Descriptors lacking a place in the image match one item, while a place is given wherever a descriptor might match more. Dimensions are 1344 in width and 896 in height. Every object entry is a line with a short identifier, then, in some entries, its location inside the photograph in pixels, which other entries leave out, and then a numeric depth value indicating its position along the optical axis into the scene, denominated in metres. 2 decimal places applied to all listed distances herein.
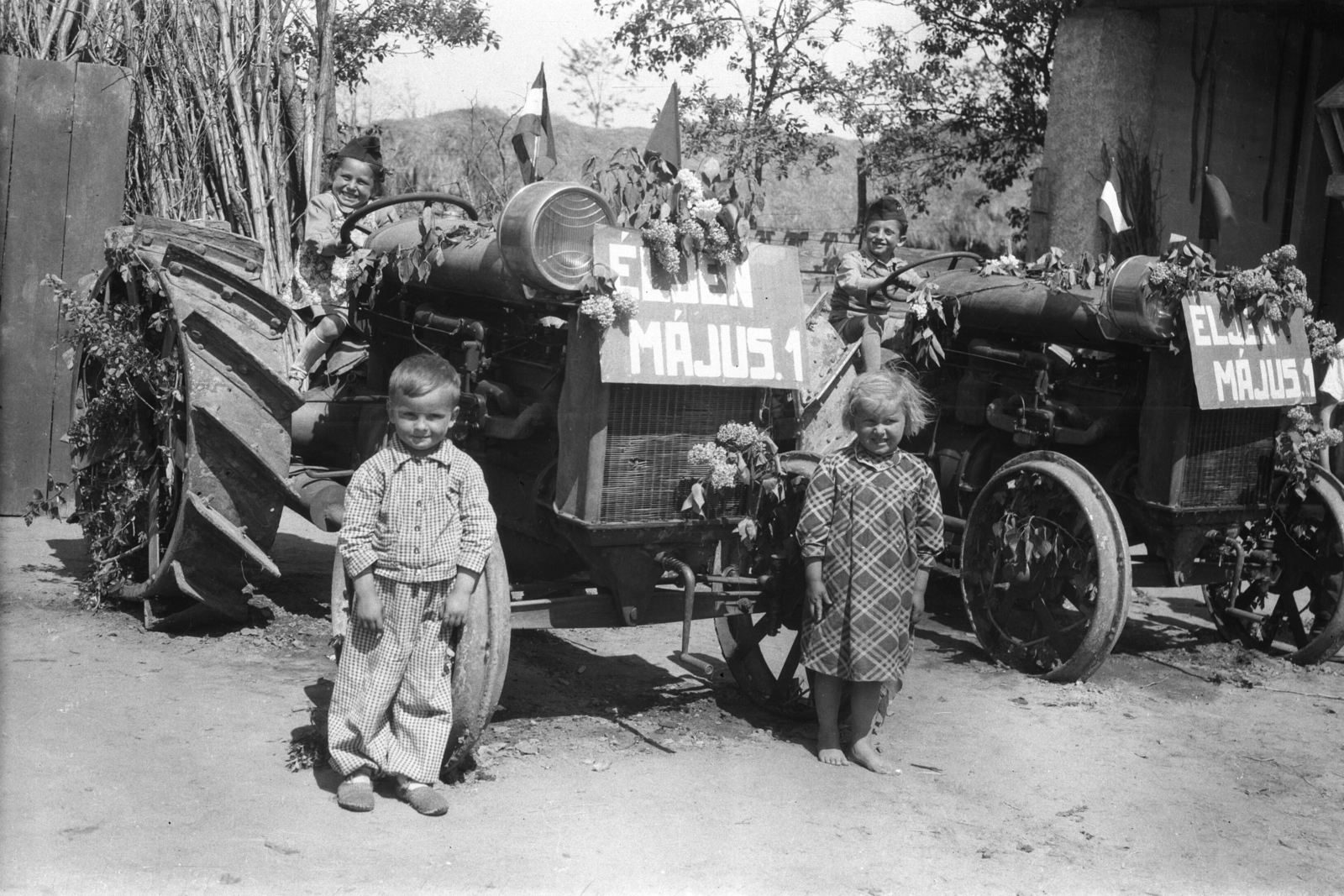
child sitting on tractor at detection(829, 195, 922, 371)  6.36
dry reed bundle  7.70
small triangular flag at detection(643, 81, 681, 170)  4.26
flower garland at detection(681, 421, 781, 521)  4.21
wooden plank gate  7.15
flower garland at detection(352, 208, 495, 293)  4.55
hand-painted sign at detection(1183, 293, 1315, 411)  5.50
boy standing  3.64
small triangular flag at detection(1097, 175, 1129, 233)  5.80
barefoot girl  4.31
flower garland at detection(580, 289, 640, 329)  3.93
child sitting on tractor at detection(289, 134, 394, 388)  5.35
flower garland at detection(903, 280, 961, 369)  6.42
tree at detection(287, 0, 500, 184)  11.69
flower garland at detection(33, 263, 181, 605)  5.04
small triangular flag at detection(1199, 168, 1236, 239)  5.66
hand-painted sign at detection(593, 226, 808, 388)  4.02
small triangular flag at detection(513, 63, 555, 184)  4.25
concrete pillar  10.80
